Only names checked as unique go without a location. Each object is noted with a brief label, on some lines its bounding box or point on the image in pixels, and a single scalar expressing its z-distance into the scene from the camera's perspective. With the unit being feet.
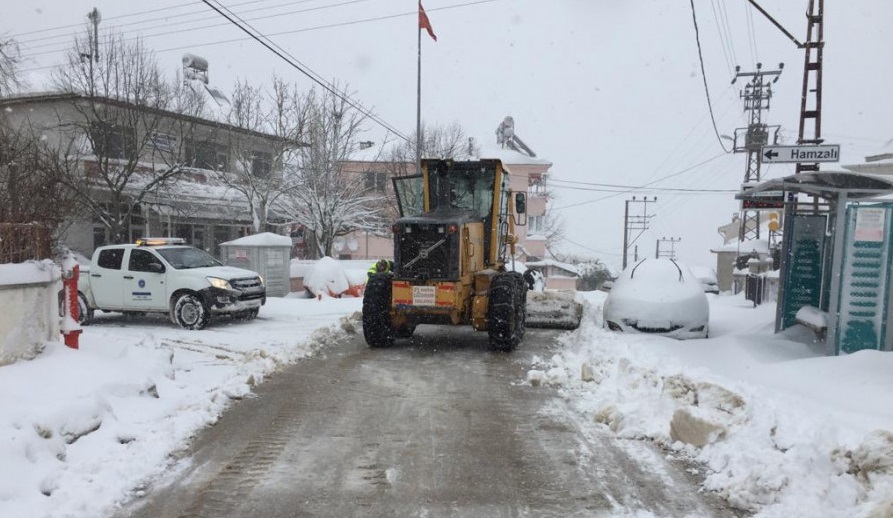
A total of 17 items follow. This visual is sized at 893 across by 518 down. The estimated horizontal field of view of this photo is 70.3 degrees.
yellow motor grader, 32.22
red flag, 62.12
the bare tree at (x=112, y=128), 64.28
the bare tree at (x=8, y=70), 50.06
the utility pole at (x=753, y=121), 110.22
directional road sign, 33.71
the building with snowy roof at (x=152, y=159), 65.57
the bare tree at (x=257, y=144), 80.12
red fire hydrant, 22.93
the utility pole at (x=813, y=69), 41.37
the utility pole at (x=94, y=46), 66.59
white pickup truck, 40.47
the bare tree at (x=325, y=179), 84.12
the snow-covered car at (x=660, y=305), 34.06
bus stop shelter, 25.55
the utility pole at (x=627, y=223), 182.39
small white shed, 59.93
